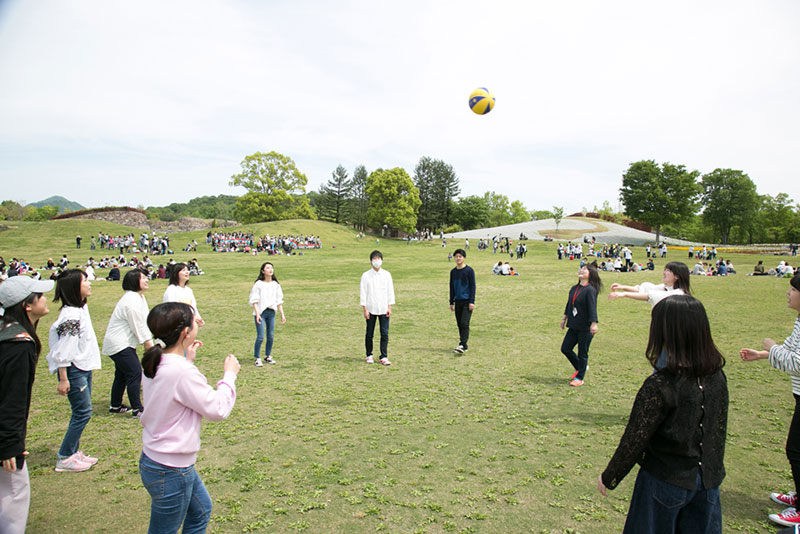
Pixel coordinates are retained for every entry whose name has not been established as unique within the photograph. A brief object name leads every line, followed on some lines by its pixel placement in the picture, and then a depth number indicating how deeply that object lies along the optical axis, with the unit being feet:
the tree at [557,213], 250.78
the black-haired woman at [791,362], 11.14
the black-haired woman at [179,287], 21.37
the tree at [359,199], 285.84
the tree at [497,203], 406.35
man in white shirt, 26.84
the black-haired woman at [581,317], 22.76
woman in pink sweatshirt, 8.47
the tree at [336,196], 288.10
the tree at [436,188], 272.31
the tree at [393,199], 232.53
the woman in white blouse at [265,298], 25.98
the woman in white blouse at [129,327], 17.56
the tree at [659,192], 199.62
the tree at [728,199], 239.91
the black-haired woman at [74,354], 14.47
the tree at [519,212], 417.69
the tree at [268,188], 231.50
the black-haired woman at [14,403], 9.23
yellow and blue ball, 53.36
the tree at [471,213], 315.37
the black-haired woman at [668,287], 16.05
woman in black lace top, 7.55
